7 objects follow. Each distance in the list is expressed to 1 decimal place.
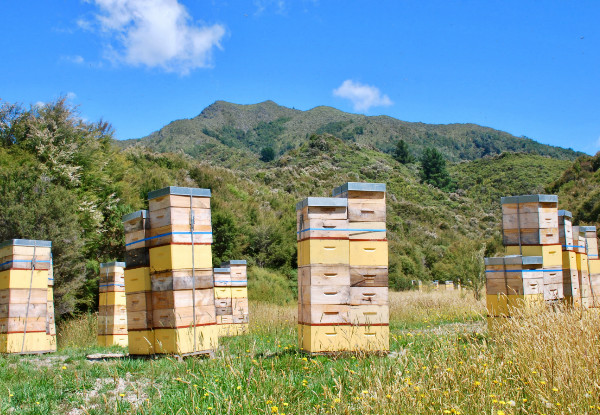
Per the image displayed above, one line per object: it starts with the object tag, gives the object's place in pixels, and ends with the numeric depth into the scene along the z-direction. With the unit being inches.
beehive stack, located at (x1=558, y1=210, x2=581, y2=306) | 391.2
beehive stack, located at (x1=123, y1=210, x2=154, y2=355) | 306.3
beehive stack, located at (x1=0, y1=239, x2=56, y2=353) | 403.2
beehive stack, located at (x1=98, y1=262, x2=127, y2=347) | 506.3
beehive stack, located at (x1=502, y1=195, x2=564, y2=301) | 356.8
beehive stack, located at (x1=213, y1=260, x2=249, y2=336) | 501.7
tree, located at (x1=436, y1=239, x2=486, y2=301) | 1427.2
